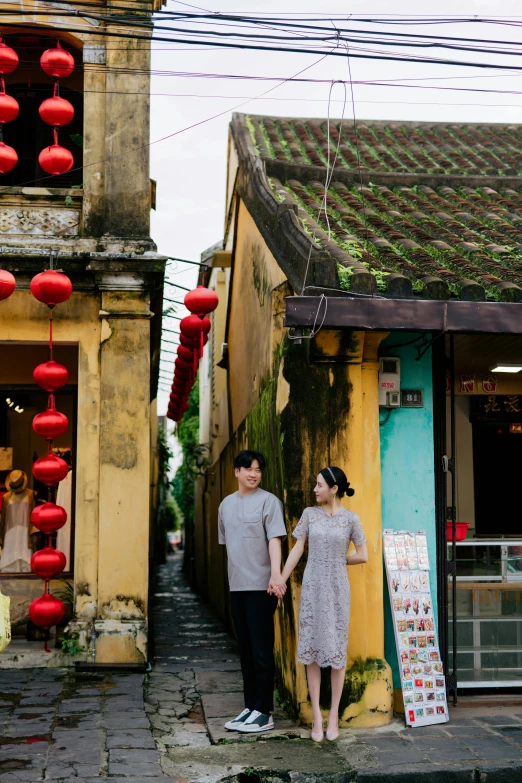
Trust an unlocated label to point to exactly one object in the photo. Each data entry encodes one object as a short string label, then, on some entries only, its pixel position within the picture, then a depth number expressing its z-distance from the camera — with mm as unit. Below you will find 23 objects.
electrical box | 7348
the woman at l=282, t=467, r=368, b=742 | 6352
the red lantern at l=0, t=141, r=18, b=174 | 8250
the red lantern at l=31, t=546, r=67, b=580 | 8577
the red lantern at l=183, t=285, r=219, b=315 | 10266
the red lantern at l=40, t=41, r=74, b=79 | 8633
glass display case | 7633
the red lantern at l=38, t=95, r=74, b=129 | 8633
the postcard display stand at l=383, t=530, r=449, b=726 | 6723
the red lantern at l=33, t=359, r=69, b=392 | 8734
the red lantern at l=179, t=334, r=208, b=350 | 11716
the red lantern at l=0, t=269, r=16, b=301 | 8211
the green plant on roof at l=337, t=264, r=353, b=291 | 6770
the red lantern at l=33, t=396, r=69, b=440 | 8672
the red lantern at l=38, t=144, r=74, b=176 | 8609
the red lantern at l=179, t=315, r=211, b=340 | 11039
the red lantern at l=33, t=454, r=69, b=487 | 8531
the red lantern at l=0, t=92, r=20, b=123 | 8320
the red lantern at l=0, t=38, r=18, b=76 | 8383
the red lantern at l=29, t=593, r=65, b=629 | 8539
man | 6621
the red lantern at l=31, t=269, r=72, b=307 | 8559
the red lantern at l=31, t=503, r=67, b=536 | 8570
